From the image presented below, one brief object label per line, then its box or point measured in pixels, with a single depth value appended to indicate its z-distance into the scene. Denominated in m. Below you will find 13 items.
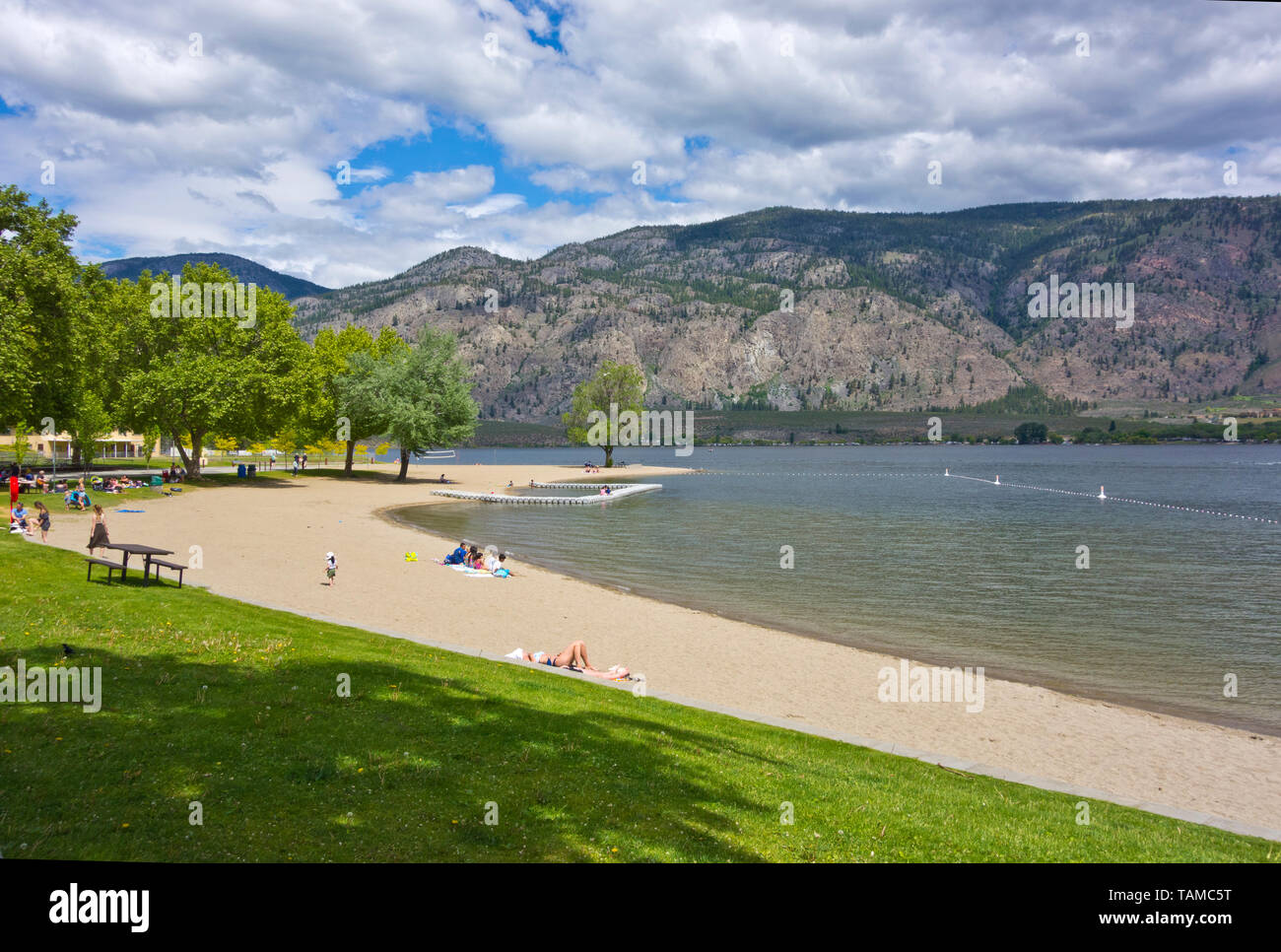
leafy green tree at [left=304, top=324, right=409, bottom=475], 68.62
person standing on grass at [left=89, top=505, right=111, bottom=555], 20.95
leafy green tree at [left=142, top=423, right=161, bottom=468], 69.99
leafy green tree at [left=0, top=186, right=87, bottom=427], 34.12
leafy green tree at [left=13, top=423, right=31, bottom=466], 59.63
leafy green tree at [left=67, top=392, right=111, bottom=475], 59.48
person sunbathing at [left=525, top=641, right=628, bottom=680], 16.66
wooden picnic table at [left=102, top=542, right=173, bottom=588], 18.73
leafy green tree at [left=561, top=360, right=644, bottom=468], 118.19
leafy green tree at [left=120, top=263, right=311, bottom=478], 52.97
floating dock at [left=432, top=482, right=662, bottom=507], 66.62
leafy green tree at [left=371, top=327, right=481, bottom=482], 67.62
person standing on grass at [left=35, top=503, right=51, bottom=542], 28.27
